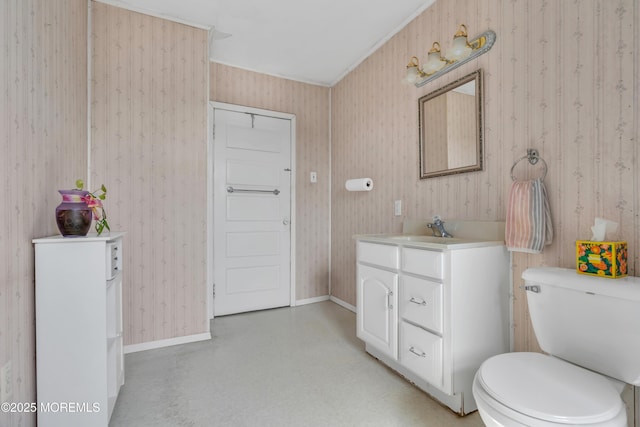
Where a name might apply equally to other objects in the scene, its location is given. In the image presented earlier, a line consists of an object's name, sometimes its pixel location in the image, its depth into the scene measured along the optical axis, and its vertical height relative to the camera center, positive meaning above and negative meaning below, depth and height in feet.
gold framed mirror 6.10 +1.90
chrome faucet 6.45 -0.25
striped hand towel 4.81 -0.04
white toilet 3.01 -1.87
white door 9.87 +0.10
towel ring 5.02 +0.96
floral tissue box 3.82 -0.57
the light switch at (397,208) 8.19 +0.18
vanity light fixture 5.91 +3.28
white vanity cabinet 4.93 -1.68
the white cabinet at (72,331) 4.24 -1.64
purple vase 4.55 +0.00
